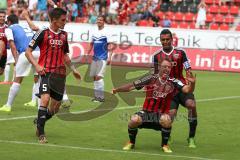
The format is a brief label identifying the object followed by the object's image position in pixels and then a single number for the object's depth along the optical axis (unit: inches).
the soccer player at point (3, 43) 725.3
